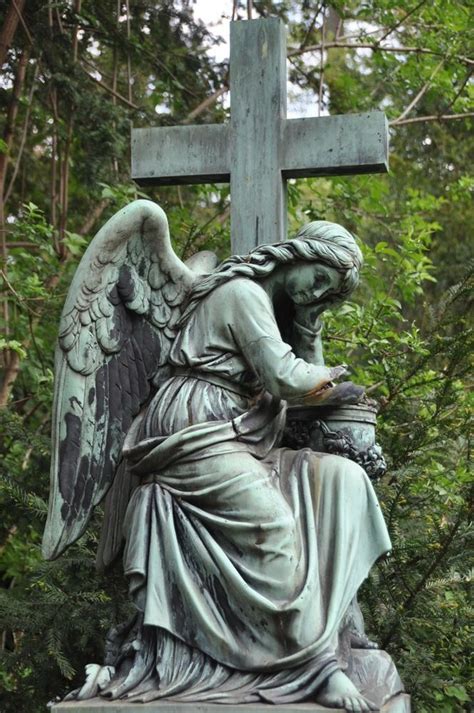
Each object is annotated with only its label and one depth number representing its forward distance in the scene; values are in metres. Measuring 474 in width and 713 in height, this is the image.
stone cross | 6.07
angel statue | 4.86
